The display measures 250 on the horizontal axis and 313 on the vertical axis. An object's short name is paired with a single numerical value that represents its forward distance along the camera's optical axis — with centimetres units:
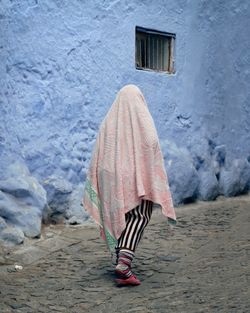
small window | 692
